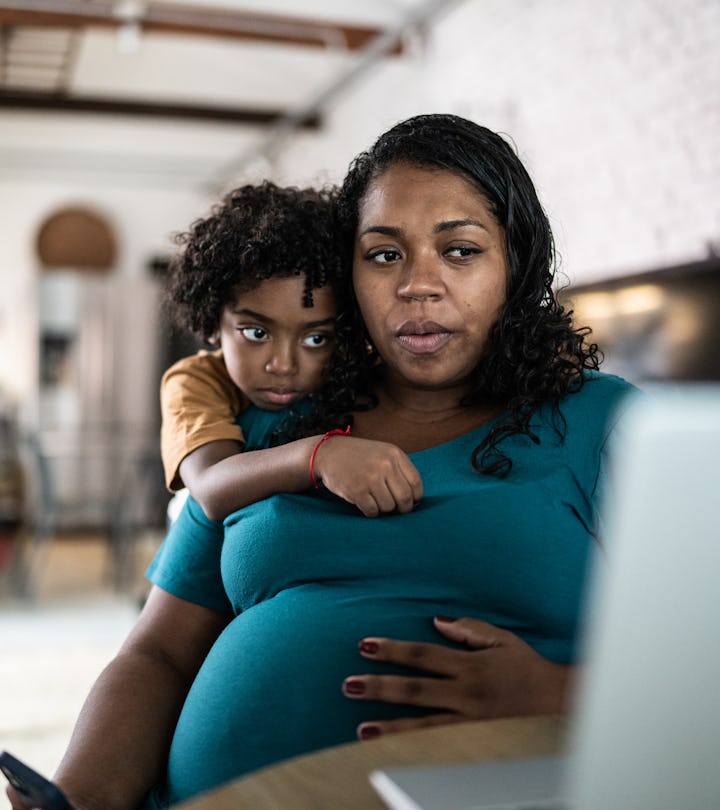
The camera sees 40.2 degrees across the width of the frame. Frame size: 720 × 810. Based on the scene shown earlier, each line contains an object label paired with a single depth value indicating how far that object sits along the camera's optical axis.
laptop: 0.42
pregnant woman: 1.05
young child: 1.53
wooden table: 0.71
